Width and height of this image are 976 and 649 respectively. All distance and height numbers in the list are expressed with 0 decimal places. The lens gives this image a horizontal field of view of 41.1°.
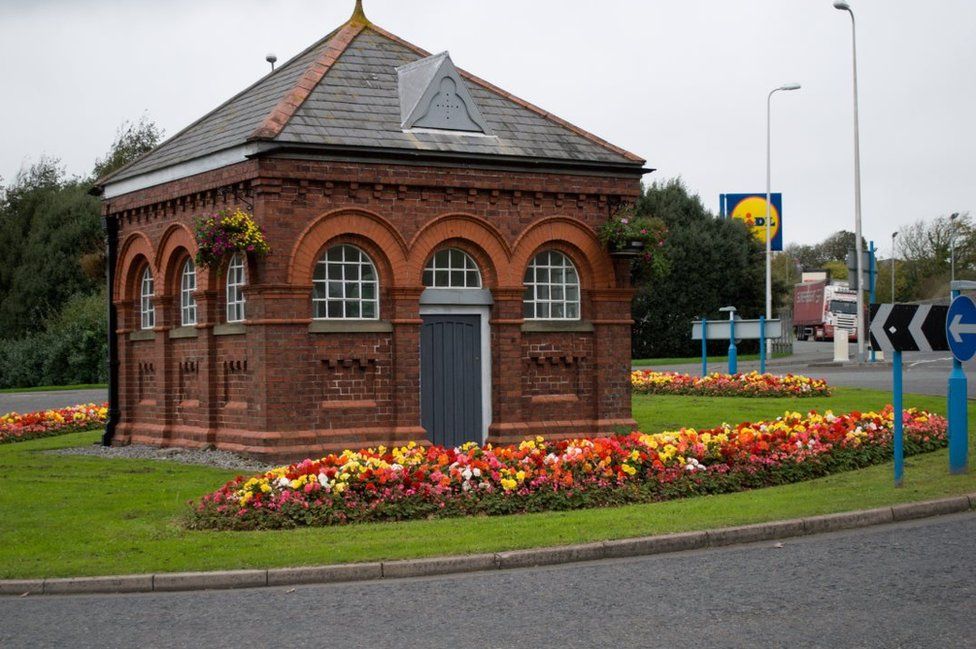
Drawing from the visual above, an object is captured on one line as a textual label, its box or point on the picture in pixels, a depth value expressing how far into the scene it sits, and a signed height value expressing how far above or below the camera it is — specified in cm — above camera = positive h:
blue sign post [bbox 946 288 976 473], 1397 -44
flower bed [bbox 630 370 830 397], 2923 -131
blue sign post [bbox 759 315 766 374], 3189 +3
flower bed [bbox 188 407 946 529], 1338 -159
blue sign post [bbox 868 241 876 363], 3261 +143
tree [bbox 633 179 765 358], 5750 +209
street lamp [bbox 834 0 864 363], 4381 +449
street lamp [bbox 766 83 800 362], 5195 +384
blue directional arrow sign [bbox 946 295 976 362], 1395 +1
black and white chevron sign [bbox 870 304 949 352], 1395 -1
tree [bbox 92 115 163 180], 6925 +1025
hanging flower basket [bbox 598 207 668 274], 2073 +149
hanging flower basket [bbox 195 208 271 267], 1812 +140
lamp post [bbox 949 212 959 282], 8735 +703
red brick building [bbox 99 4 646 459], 1875 +101
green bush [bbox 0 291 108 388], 5041 -66
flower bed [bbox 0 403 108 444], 2478 -168
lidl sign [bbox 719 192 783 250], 5997 +565
